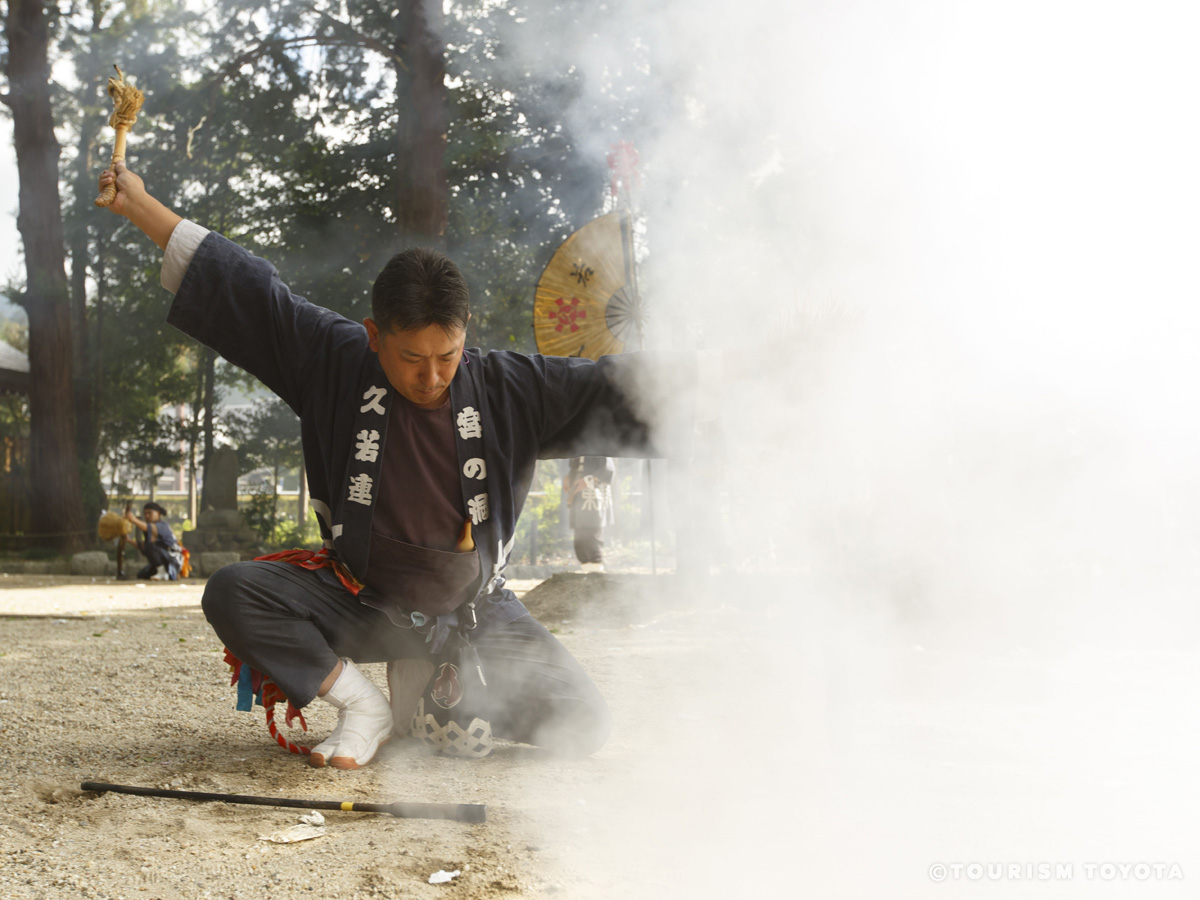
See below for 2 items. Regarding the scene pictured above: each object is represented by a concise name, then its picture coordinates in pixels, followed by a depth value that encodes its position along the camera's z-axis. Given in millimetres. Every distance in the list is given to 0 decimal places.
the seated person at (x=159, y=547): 8719
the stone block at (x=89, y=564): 9398
